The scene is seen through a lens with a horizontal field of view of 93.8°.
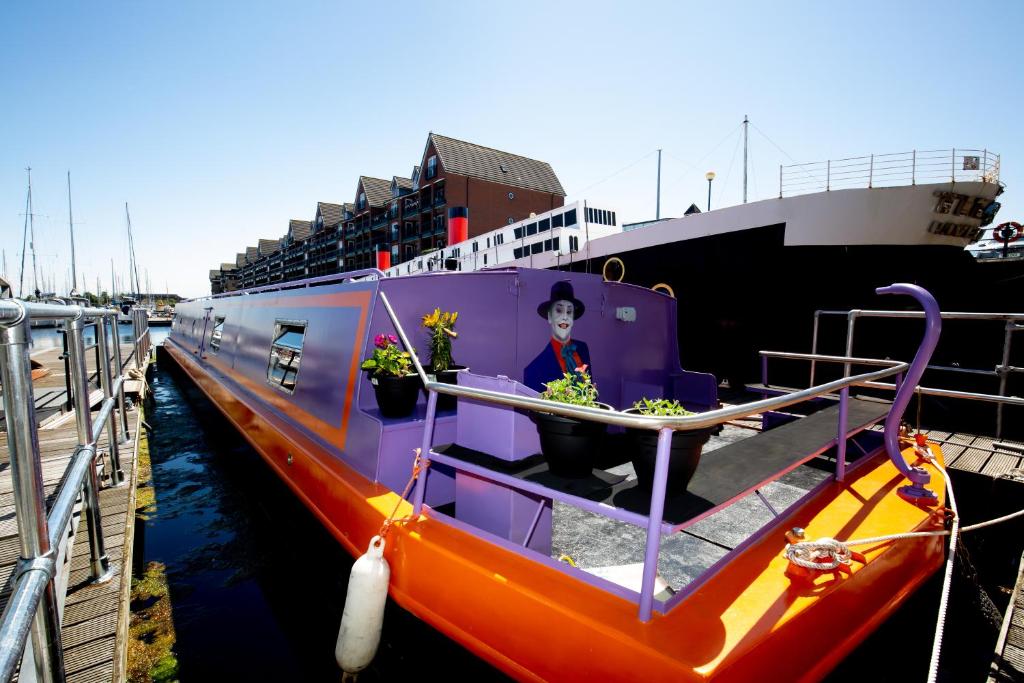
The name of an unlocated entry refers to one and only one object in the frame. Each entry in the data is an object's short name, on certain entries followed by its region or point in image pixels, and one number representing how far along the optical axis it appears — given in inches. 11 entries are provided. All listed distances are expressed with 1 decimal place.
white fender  102.8
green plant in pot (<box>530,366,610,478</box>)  90.4
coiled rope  85.3
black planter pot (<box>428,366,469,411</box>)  152.6
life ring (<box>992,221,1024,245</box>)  494.6
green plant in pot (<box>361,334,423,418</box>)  144.2
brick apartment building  1673.2
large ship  430.6
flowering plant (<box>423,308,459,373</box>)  158.1
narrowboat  75.9
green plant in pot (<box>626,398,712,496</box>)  80.1
